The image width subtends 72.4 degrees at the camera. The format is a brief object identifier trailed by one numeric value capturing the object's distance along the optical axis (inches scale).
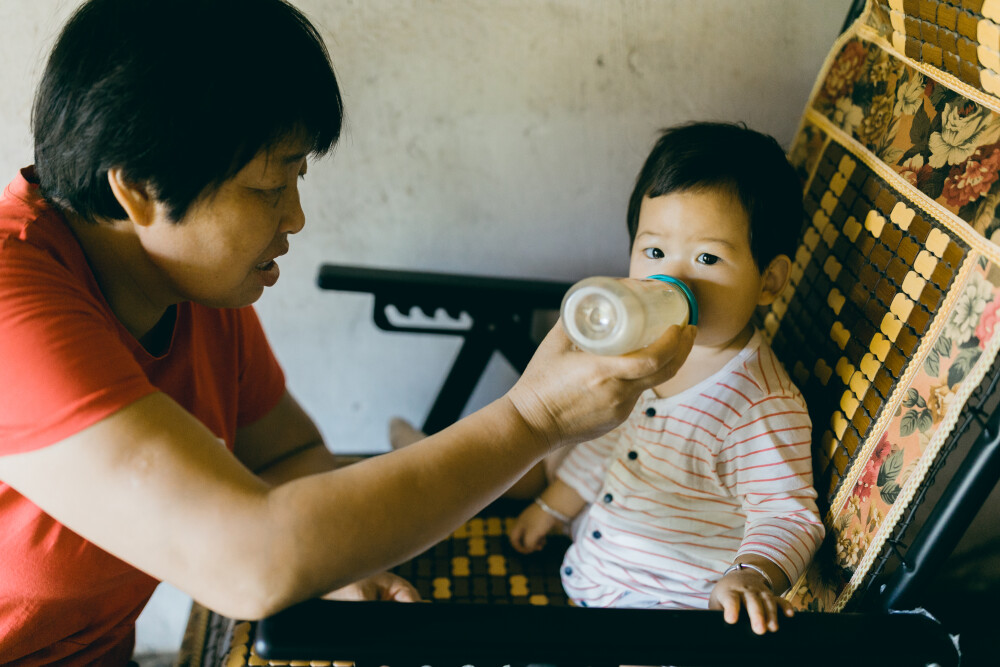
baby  33.0
